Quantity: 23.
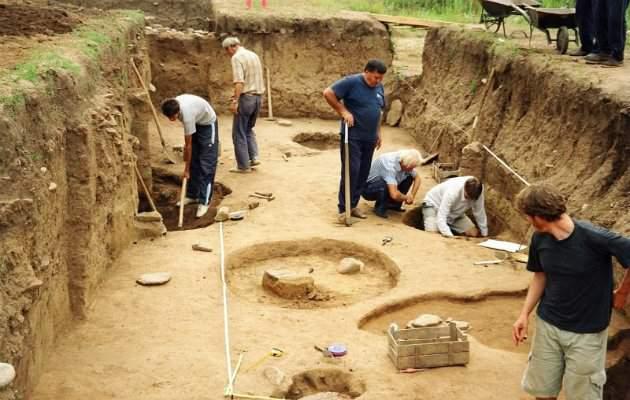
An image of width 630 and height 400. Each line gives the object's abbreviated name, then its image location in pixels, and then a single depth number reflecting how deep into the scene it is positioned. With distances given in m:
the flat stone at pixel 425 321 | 6.95
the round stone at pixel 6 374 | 4.48
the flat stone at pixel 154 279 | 8.34
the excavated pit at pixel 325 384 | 6.50
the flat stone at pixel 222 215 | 10.55
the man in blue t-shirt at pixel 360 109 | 10.06
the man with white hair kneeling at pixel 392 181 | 10.65
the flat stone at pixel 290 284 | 8.53
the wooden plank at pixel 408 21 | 17.49
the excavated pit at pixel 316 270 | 8.58
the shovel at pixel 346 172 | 10.17
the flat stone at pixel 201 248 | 9.38
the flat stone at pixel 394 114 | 16.78
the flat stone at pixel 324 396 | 6.11
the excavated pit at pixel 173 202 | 11.27
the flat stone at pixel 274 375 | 6.43
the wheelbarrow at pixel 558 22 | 11.62
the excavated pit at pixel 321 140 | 16.03
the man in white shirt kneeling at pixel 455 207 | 10.16
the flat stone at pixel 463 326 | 7.58
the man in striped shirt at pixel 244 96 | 12.35
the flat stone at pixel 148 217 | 9.82
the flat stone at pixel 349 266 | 9.30
